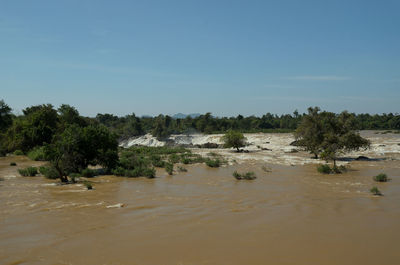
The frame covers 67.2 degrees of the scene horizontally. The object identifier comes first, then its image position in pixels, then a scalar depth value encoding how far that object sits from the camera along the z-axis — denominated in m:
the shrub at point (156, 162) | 23.59
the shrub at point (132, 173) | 18.42
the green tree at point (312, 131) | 27.47
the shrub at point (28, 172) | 18.34
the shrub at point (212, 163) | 23.62
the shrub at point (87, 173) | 18.00
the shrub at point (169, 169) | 19.65
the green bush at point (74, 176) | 15.93
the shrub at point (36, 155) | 28.20
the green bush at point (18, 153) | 33.83
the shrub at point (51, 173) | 17.05
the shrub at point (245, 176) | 17.62
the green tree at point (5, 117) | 38.39
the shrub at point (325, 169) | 19.75
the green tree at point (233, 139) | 38.53
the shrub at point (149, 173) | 18.19
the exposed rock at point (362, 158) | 27.41
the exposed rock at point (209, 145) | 47.77
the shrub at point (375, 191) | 13.05
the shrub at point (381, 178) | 16.30
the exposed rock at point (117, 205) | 11.19
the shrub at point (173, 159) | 26.73
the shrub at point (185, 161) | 25.87
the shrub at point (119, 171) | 18.75
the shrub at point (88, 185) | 14.29
